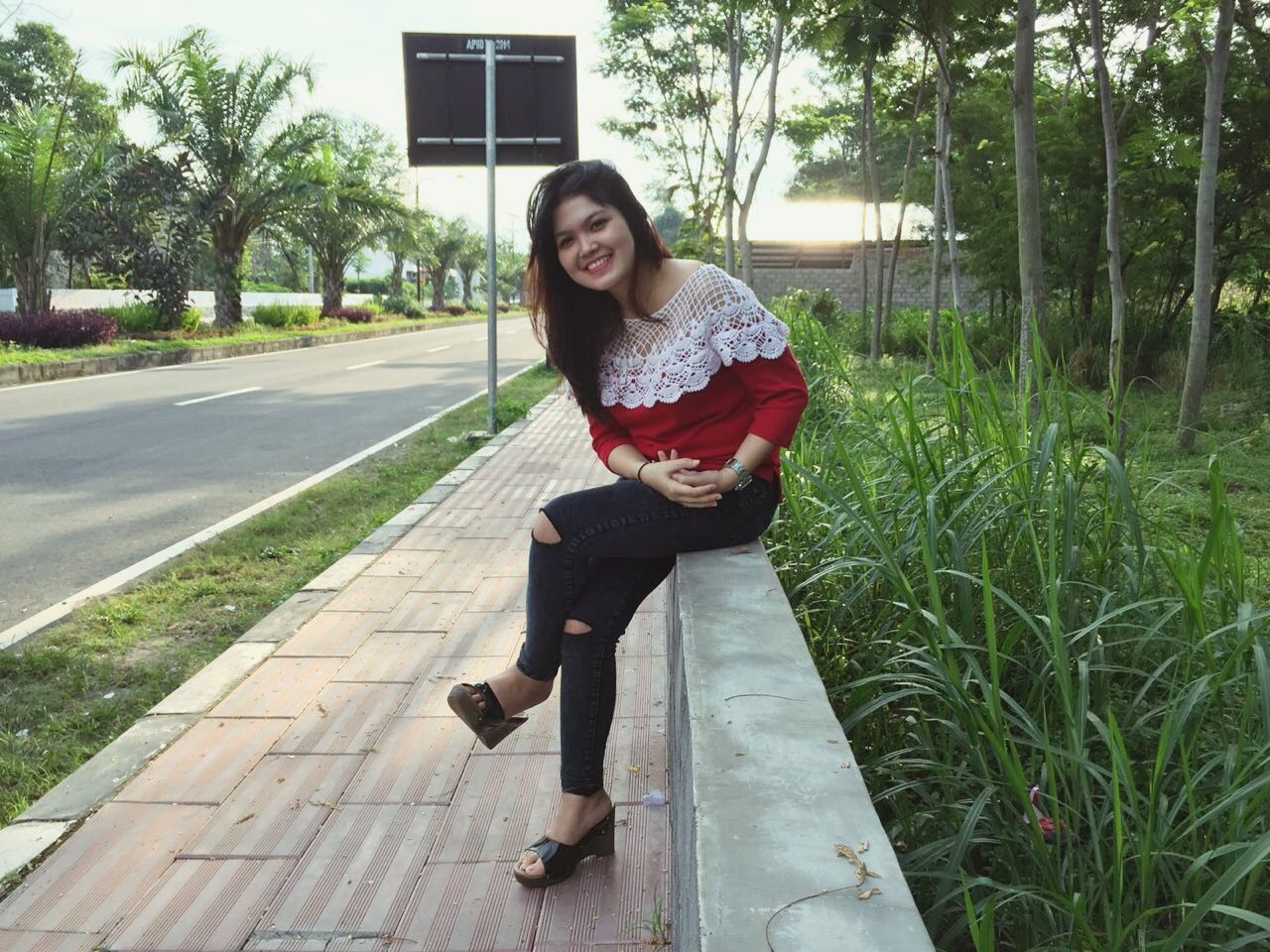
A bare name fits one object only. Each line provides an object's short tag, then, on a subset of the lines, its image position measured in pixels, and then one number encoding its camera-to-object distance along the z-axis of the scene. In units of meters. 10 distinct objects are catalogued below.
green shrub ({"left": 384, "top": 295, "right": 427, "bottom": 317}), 41.72
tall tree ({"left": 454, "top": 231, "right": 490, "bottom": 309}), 59.50
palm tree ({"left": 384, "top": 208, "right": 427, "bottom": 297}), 30.73
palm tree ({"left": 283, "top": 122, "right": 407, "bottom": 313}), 23.97
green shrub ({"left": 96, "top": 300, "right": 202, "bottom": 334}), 20.72
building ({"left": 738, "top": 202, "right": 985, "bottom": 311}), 25.45
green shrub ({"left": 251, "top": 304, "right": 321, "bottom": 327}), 26.77
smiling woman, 2.27
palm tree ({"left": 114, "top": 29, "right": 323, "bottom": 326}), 21.52
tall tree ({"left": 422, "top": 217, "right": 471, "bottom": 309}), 54.12
